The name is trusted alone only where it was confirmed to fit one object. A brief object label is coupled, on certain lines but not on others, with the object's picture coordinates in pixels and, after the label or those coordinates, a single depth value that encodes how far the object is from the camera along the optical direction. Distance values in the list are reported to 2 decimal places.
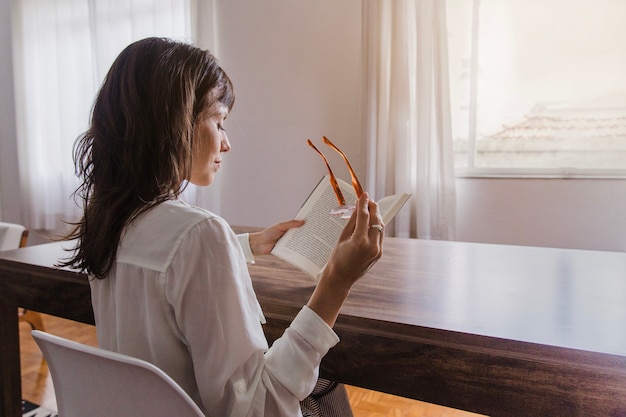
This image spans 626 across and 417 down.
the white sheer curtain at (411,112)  2.44
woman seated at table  0.62
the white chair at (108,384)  0.55
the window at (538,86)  2.25
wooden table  0.65
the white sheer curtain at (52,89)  3.66
